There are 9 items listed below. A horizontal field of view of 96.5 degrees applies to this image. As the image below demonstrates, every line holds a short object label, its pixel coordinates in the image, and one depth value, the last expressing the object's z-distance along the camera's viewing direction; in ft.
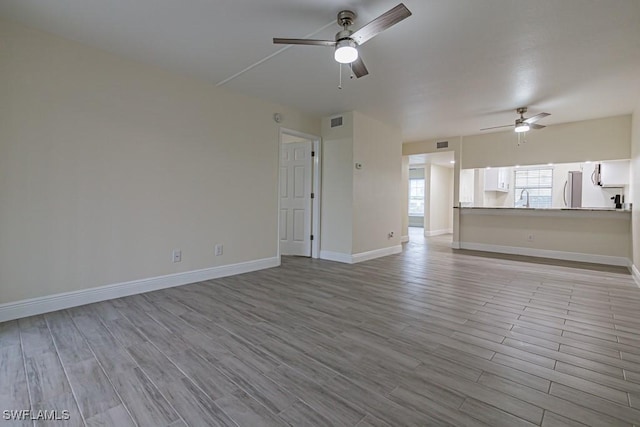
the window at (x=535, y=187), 24.23
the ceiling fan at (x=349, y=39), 6.62
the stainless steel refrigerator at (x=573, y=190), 21.45
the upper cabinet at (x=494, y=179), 25.18
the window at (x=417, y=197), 37.42
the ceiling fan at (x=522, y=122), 14.96
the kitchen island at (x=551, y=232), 16.76
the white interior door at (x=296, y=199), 17.87
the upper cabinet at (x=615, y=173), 16.89
